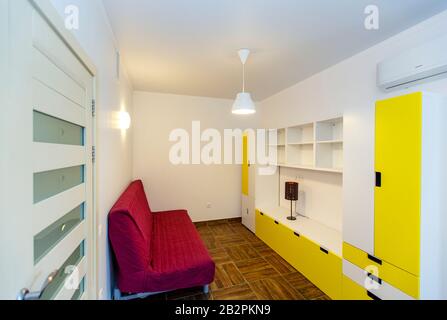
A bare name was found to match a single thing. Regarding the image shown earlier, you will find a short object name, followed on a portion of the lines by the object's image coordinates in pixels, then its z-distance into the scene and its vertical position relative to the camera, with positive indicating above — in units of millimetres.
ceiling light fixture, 2214 +590
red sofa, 1729 -1009
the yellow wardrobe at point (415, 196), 1376 -271
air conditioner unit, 1438 +702
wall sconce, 2439 +475
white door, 616 -8
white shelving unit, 2615 +162
